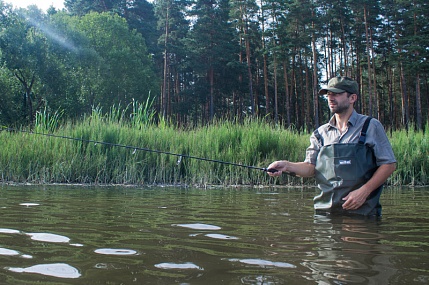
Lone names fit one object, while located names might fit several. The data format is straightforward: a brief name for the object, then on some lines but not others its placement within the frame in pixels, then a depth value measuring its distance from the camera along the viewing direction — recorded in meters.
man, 4.39
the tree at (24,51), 32.91
